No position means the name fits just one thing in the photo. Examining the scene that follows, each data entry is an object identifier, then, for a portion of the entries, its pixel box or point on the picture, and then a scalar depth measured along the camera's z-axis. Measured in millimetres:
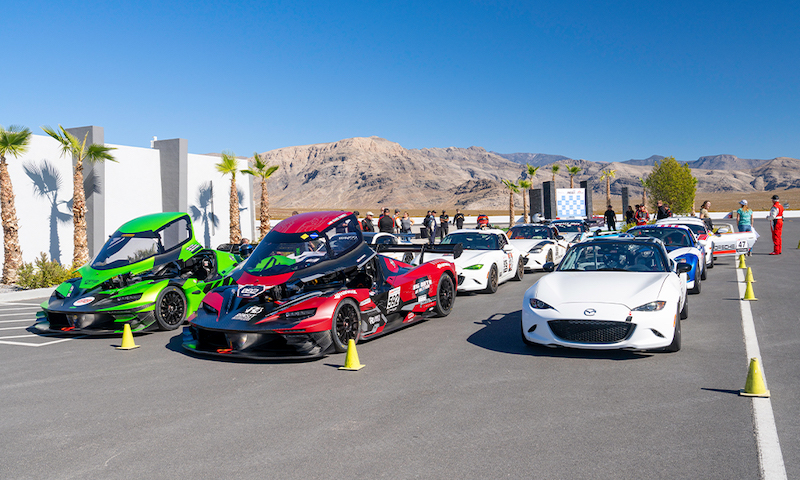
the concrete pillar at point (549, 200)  40531
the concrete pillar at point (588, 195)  41166
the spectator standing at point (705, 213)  21694
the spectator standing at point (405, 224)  26453
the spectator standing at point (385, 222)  21245
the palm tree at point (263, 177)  29372
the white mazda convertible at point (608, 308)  6910
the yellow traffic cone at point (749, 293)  11273
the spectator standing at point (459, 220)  29781
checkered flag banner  41188
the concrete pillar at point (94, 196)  21797
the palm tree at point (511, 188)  50719
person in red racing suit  20047
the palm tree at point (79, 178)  18609
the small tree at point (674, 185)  58238
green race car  9430
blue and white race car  12260
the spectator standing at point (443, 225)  29656
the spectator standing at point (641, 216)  24797
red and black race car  7434
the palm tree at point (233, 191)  27266
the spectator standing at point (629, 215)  29844
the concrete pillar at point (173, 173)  25453
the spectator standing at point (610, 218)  27672
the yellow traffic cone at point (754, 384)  5551
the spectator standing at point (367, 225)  19489
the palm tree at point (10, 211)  17625
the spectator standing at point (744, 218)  20094
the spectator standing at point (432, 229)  25062
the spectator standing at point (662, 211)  23378
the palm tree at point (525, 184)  53059
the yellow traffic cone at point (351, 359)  7047
